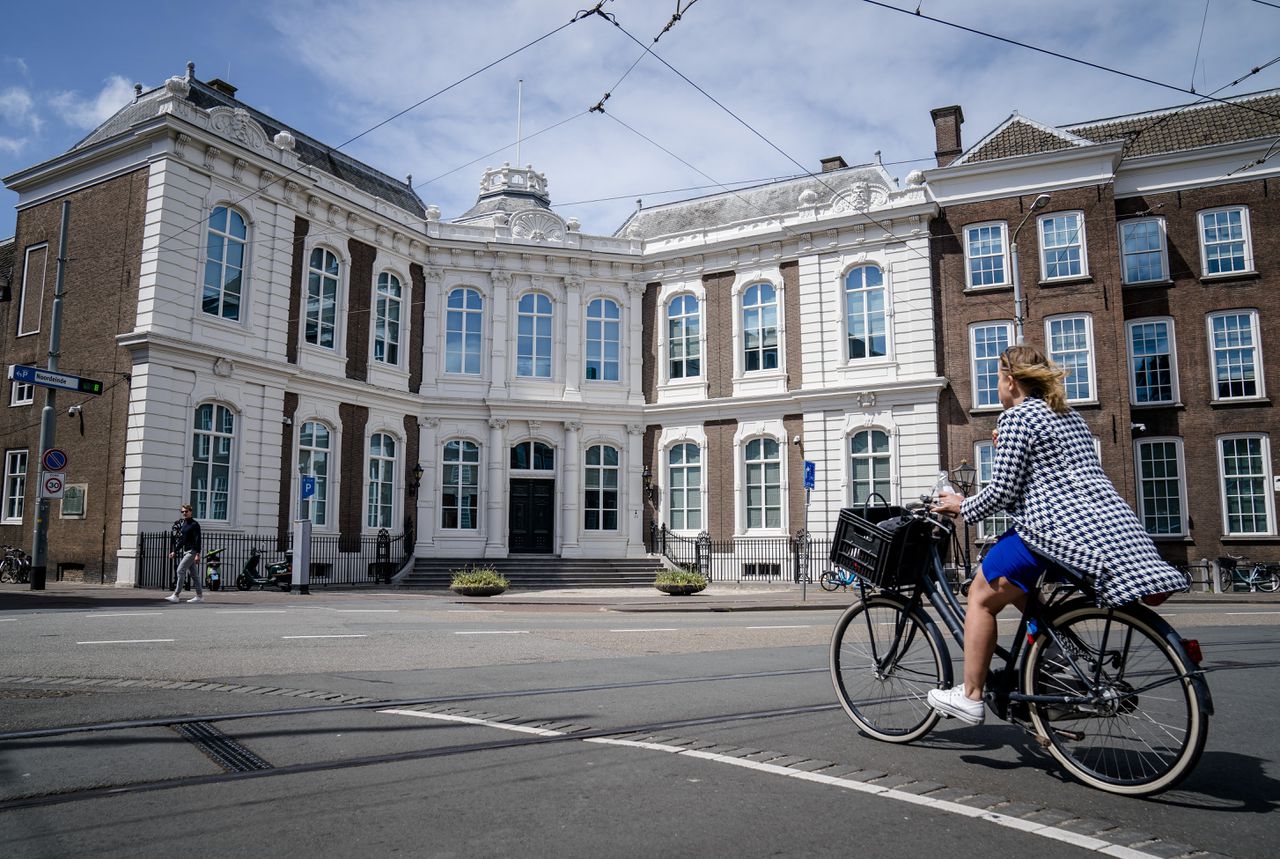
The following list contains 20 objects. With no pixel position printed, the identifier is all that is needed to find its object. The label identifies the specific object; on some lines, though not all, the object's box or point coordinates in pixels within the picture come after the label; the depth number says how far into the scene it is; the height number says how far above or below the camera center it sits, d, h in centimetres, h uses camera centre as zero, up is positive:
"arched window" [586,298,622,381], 3212 +648
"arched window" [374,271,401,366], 2917 +656
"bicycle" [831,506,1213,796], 372 -63
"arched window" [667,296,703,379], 3188 +650
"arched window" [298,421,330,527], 2634 +186
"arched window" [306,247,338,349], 2686 +666
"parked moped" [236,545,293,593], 2258 -121
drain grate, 437 -112
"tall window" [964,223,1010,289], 2783 +817
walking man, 1758 -39
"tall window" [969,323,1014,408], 2756 +524
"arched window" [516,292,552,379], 3145 +644
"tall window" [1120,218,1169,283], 2734 +821
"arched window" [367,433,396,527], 2861 +148
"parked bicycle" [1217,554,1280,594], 2461 -126
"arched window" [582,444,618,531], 3112 +127
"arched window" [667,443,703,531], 3103 +134
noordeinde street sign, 1916 +316
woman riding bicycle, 383 +5
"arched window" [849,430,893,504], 2853 +199
